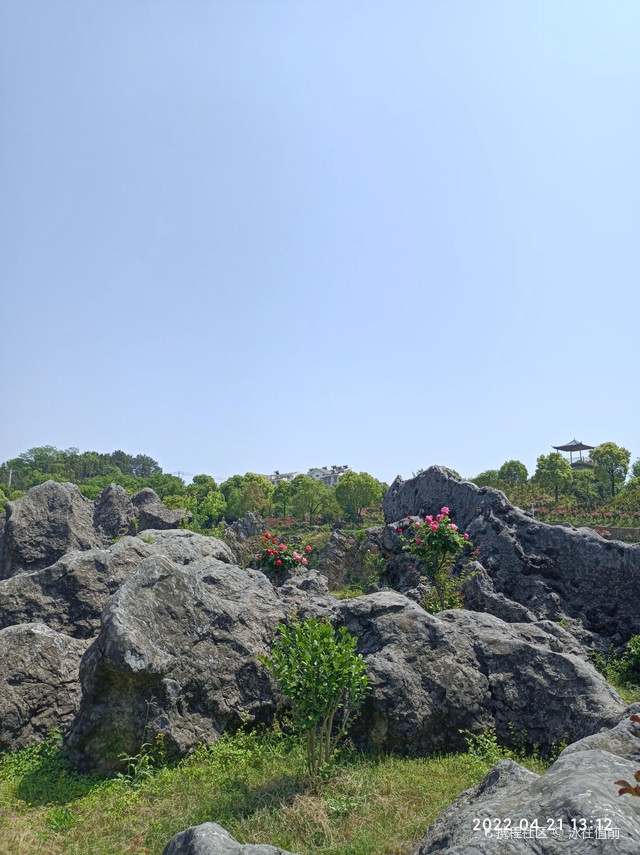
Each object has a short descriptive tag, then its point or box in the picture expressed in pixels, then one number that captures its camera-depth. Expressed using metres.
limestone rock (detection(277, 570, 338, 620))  9.82
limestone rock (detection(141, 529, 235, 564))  13.10
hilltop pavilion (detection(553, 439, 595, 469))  89.12
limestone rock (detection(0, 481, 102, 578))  19.23
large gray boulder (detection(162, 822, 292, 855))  3.89
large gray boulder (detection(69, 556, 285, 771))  7.68
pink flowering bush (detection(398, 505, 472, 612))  13.33
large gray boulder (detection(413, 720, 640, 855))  3.35
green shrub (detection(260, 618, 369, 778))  6.71
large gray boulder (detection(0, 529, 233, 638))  11.45
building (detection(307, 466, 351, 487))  130.88
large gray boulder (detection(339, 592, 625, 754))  7.92
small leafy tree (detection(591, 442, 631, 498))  57.50
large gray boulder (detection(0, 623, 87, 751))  8.29
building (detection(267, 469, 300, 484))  144.38
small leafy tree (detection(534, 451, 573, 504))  55.31
